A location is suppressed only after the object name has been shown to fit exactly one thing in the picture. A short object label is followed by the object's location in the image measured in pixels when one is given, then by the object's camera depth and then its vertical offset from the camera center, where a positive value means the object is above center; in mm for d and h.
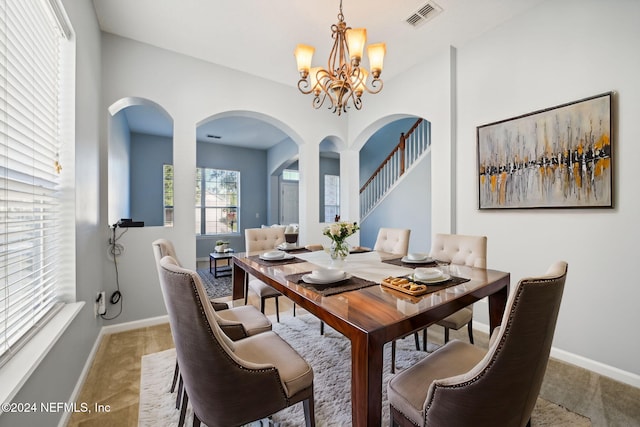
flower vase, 1981 -268
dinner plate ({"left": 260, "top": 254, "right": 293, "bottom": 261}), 2168 -346
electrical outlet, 2423 -810
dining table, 1016 -407
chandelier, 1989 +1135
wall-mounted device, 2744 -80
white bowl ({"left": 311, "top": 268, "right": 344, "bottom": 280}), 1531 -338
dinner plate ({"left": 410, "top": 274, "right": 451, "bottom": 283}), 1498 -362
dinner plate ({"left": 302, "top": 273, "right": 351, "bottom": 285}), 1515 -366
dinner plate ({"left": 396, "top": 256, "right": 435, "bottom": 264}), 2039 -349
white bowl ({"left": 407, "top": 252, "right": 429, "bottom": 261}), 2063 -324
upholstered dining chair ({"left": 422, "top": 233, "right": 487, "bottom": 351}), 1904 -321
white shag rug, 1578 -1165
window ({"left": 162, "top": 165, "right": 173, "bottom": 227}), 6477 +516
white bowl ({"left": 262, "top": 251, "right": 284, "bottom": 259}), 2171 -322
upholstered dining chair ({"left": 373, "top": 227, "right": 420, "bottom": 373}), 2631 -269
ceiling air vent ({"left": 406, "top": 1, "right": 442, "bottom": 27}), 2385 +1797
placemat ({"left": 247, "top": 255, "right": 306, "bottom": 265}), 2101 -365
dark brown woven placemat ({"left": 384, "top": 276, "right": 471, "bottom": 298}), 1438 -390
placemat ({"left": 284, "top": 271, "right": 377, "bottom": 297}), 1423 -391
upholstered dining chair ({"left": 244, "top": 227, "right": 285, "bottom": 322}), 2531 -300
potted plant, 5227 -606
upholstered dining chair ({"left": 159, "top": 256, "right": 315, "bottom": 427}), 976 -592
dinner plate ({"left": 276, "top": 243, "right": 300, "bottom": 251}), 2592 -307
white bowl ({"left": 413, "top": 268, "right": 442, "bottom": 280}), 1518 -337
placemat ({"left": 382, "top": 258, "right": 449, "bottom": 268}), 2014 -369
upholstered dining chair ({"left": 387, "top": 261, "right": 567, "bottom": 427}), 847 -518
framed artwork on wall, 2039 +464
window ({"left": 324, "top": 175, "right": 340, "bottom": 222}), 8321 +560
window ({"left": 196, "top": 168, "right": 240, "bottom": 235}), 6930 +362
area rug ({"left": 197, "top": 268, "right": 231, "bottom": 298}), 4039 -1138
